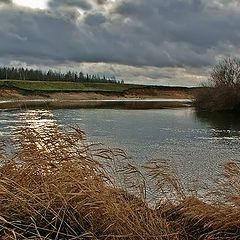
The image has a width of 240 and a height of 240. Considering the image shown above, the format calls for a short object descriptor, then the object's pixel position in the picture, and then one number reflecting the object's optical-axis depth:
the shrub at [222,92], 53.16
